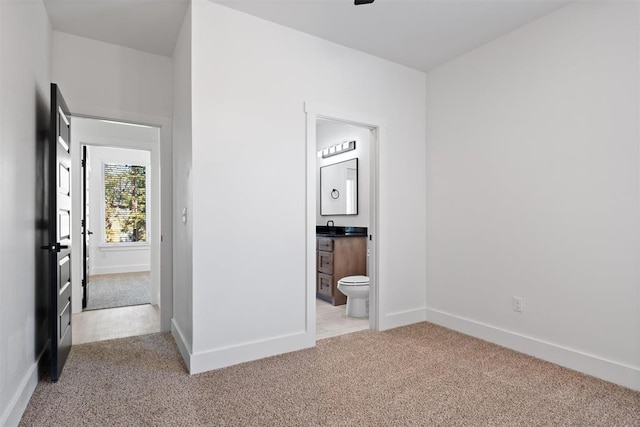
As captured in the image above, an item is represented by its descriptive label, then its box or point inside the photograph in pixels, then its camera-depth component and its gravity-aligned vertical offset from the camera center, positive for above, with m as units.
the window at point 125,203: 6.98 +0.18
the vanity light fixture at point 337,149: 5.02 +0.91
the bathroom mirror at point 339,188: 5.01 +0.34
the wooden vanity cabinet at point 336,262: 4.43 -0.63
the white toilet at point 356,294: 3.81 -0.88
